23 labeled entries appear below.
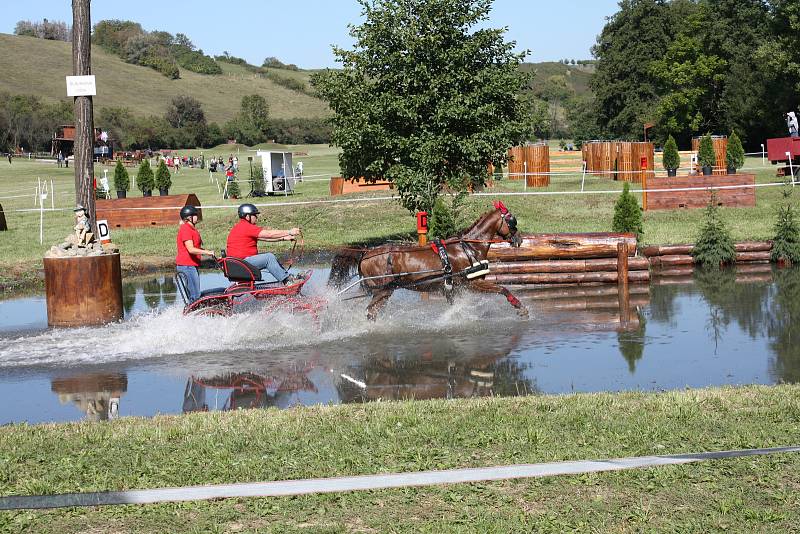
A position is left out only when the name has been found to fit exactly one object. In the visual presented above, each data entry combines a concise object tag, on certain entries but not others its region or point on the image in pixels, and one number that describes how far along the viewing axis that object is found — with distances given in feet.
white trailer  150.10
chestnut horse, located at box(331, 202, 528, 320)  48.08
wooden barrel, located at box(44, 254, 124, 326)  48.88
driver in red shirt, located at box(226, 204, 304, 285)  44.98
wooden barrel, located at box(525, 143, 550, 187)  127.65
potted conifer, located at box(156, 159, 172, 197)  136.67
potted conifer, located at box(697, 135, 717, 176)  120.37
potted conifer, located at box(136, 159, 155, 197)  135.74
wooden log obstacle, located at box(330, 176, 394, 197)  134.10
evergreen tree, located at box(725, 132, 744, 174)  126.93
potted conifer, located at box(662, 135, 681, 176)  123.95
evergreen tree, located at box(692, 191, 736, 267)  66.95
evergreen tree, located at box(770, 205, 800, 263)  66.74
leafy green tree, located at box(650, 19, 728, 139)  235.40
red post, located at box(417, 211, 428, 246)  57.52
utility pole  50.62
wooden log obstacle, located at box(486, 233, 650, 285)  61.46
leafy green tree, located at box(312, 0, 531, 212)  75.10
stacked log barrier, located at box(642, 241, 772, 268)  68.13
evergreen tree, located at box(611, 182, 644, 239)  71.92
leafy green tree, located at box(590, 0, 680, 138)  259.19
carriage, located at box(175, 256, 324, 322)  43.52
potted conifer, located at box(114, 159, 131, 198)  140.47
